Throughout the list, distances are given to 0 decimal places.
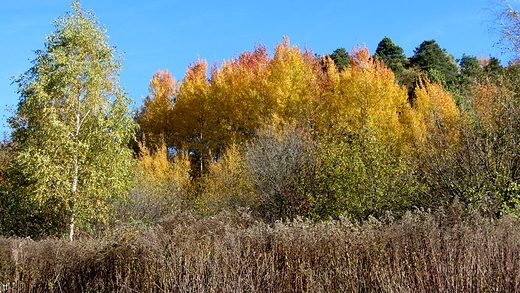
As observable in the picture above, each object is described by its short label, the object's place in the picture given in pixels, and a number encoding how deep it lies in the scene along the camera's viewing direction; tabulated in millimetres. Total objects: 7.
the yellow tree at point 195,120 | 30984
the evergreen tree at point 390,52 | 41578
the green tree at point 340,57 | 39553
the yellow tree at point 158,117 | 35062
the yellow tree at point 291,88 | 23594
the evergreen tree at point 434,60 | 39781
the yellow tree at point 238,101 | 25906
